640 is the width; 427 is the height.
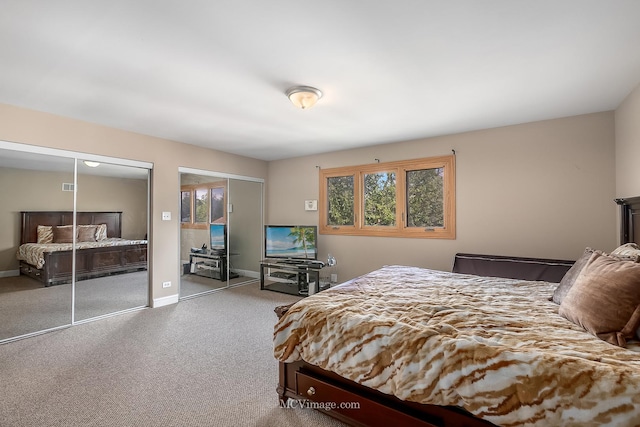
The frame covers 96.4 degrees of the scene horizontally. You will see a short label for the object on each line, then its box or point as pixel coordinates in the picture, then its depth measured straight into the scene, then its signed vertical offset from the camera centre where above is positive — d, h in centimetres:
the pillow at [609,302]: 137 -44
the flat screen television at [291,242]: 495 -41
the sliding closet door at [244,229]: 527 -20
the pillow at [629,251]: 181 -23
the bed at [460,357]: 114 -66
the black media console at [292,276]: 468 -101
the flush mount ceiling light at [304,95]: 254 +111
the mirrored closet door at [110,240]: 355 -28
